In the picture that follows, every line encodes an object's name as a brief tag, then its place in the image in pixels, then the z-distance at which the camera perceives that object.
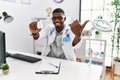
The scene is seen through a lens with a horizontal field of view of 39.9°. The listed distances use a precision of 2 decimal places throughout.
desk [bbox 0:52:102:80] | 1.37
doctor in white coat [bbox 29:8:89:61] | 1.88
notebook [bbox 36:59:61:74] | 1.45
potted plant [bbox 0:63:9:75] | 1.42
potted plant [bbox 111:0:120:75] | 2.99
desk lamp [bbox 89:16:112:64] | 1.24
